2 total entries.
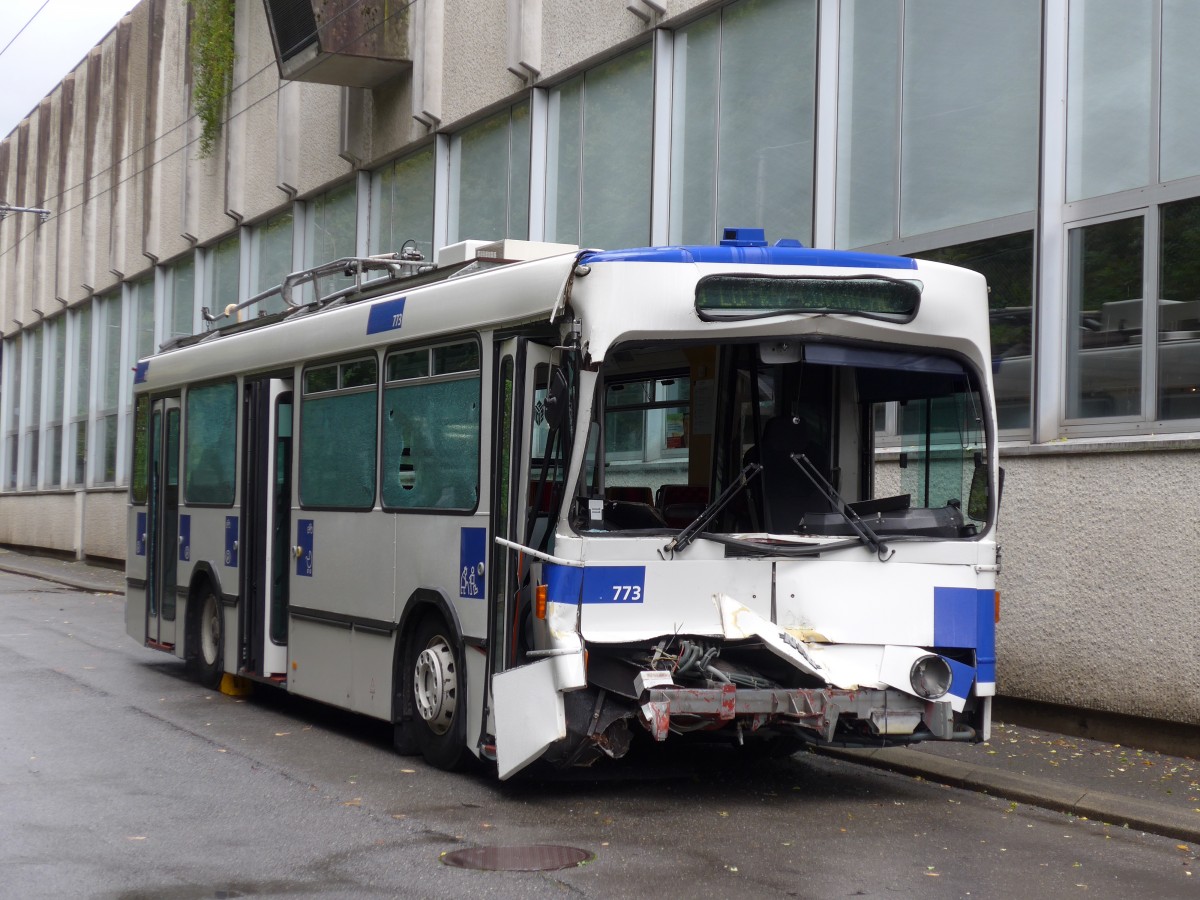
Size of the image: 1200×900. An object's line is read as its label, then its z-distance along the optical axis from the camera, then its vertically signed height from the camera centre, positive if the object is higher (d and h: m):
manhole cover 6.83 -1.70
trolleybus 8.02 -0.16
